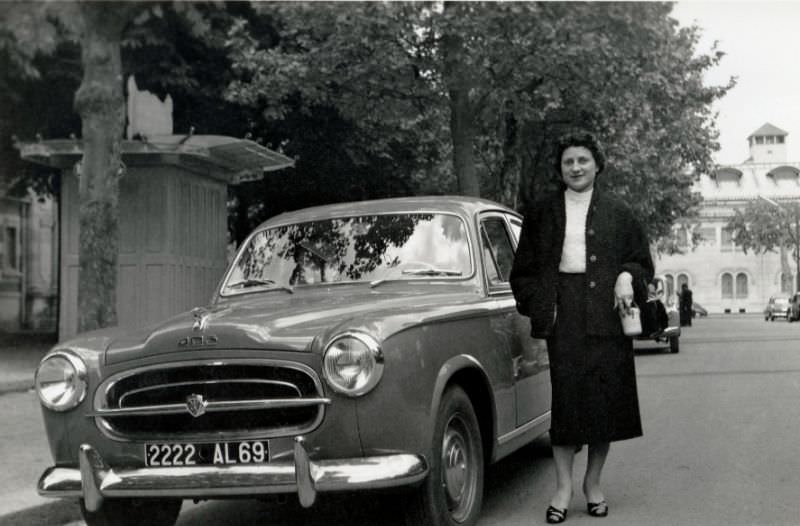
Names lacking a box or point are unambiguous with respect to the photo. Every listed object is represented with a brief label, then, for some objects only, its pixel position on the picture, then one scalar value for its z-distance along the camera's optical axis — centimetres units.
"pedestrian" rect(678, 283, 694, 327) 4415
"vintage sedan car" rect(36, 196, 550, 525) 459
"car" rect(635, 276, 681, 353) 2211
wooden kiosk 1572
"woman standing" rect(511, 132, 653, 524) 562
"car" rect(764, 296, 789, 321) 6074
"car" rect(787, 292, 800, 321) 5248
